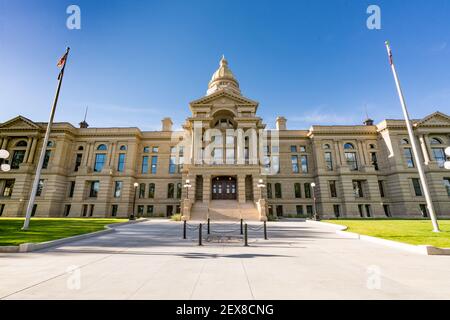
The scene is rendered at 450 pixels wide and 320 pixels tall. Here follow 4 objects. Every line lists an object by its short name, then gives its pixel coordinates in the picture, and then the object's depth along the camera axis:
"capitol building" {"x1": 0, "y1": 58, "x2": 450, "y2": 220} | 33.84
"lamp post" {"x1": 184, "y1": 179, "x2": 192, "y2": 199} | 29.49
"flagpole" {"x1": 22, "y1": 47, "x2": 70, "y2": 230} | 15.50
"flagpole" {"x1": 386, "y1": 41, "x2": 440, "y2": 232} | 14.66
